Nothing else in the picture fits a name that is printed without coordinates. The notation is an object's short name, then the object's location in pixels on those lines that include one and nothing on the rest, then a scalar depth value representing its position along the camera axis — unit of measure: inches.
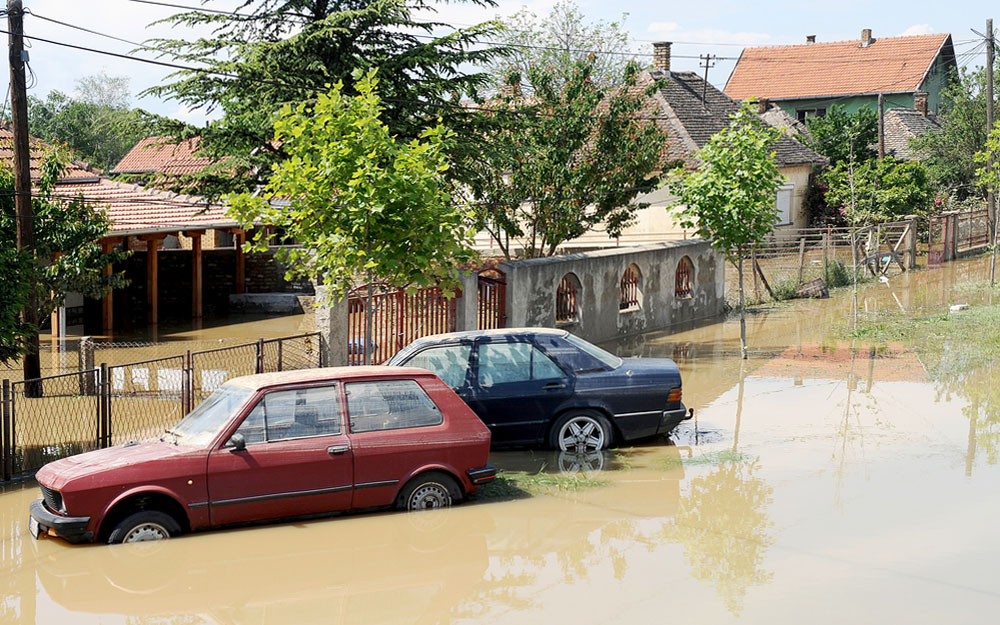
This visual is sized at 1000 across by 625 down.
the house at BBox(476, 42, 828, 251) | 1606.8
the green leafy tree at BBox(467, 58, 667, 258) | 930.1
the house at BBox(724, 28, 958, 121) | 2405.3
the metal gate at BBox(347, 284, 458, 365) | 624.7
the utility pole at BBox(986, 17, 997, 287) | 1510.2
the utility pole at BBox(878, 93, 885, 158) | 1642.5
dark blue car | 487.8
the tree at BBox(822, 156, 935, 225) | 1588.3
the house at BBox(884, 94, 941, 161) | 2121.1
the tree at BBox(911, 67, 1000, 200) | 1740.9
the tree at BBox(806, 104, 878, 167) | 1875.0
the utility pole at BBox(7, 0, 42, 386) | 696.4
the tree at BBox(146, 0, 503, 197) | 701.9
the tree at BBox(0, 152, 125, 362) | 654.5
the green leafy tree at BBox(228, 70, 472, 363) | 464.4
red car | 354.6
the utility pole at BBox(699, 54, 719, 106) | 1836.9
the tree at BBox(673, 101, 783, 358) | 735.1
